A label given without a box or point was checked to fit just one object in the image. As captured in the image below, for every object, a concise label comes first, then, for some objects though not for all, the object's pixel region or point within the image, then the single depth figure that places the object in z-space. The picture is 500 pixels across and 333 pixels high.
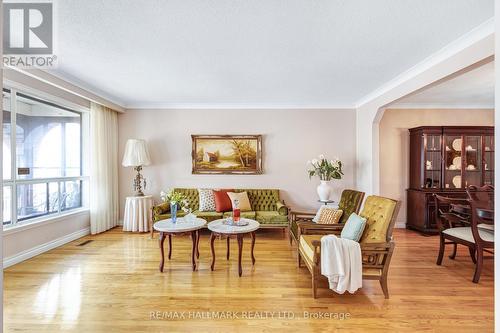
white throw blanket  2.37
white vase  4.65
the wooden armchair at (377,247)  2.43
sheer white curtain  4.63
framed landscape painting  5.16
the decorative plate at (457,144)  4.65
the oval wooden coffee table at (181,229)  3.03
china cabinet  4.60
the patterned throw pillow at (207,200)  4.74
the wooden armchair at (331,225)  3.24
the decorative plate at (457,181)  4.62
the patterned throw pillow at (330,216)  3.48
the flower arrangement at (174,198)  3.36
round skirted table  4.71
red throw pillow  4.62
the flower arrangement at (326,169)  4.70
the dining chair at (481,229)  2.64
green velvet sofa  4.41
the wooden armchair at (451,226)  3.06
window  3.29
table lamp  4.77
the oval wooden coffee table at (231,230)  2.99
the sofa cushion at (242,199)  4.68
